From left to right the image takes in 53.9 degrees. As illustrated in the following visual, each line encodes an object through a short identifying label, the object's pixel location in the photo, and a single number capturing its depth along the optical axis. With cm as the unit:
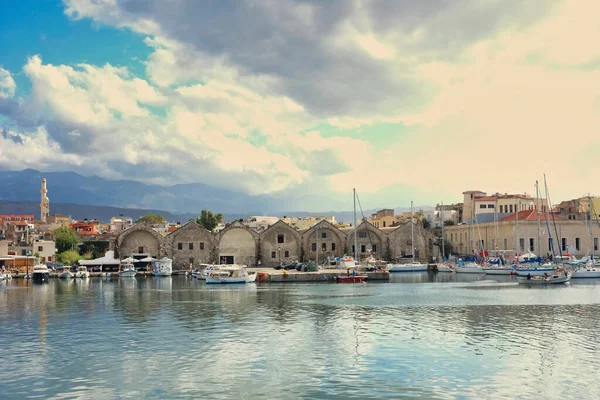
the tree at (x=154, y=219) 13716
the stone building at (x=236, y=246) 8912
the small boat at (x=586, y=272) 6775
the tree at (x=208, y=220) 12131
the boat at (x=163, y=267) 8186
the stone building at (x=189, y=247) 8844
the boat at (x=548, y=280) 6078
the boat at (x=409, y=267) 8206
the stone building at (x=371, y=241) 9219
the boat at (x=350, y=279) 6744
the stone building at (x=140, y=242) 8750
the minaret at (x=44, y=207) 15338
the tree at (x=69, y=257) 9162
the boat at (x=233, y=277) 6706
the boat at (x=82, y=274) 7888
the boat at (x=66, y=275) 7956
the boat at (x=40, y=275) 7406
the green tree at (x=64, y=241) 9738
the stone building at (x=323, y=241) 9100
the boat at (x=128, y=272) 8038
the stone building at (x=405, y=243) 9212
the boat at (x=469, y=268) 7694
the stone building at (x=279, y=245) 8994
